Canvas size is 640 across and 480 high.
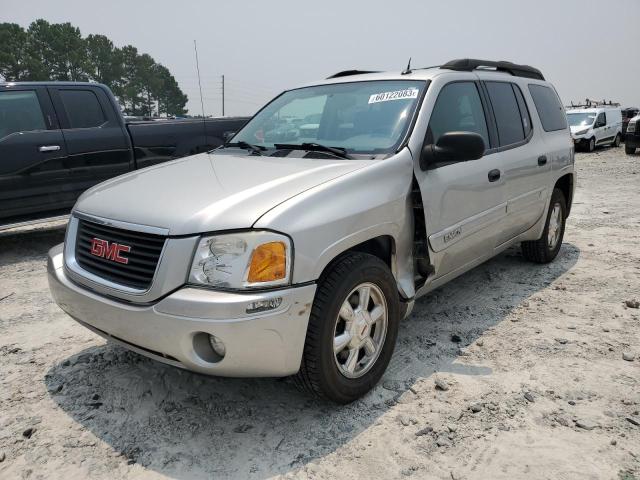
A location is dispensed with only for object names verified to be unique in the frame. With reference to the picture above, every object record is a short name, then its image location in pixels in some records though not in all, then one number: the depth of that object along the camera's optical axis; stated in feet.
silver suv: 7.33
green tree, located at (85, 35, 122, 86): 232.12
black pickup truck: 18.90
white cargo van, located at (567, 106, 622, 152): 64.08
